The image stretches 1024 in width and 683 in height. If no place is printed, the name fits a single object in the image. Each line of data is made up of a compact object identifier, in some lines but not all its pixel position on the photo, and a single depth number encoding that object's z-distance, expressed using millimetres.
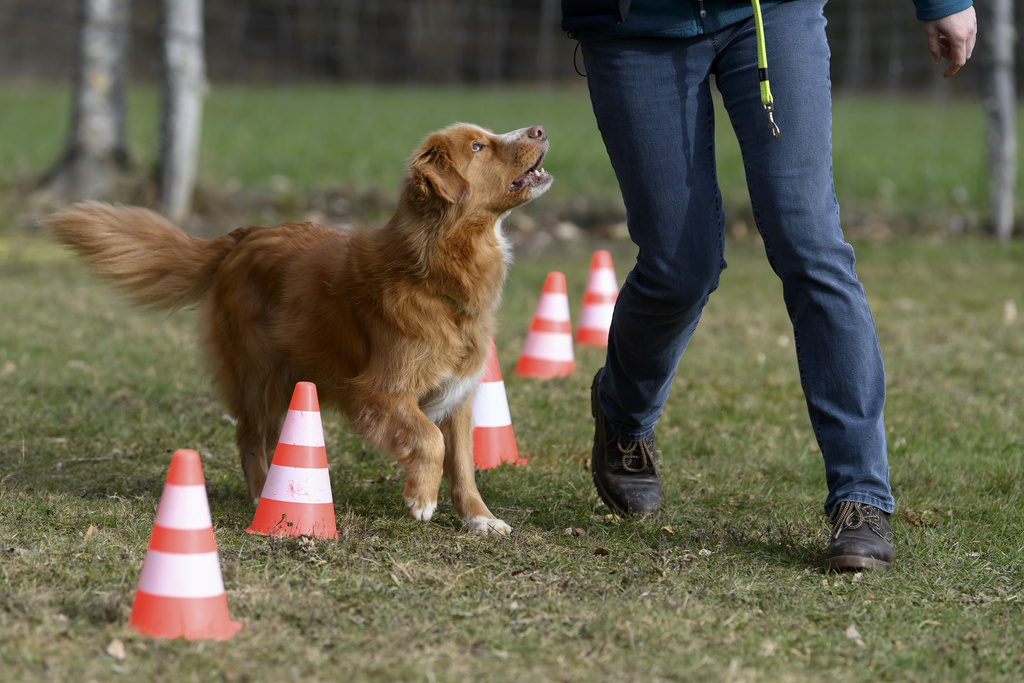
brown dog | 6738
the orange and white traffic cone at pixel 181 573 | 4809
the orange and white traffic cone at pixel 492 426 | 8234
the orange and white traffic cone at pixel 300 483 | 6398
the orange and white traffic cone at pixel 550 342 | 10984
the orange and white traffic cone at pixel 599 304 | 12523
